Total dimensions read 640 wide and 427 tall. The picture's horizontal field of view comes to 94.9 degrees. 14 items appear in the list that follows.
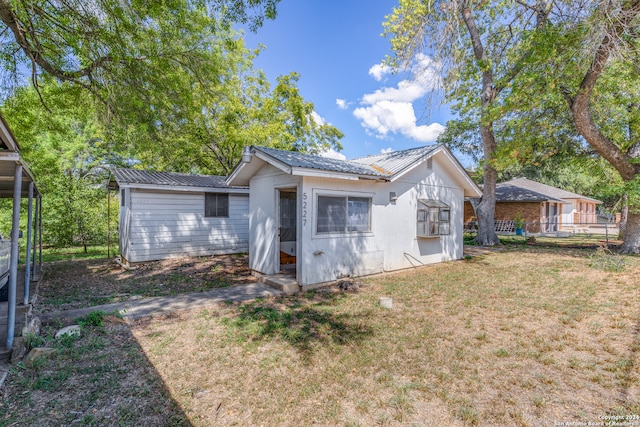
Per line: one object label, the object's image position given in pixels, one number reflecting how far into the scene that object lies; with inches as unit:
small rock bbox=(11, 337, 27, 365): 133.8
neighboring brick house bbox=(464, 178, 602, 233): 881.5
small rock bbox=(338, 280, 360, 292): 260.8
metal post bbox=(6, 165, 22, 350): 139.2
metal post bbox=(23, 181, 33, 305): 193.3
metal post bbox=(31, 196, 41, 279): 271.0
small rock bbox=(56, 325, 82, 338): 158.0
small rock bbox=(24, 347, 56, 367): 132.2
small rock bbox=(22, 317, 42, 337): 148.5
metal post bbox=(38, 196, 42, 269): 290.7
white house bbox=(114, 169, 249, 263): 383.9
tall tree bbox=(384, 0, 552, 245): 399.9
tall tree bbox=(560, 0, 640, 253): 304.0
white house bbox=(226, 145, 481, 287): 258.2
